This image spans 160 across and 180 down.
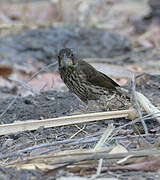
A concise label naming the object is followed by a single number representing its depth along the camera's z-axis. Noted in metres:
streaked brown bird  9.78
